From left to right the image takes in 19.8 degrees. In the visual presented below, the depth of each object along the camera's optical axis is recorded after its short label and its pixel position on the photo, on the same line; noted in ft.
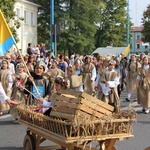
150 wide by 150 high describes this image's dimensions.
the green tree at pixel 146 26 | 229.45
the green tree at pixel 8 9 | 97.35
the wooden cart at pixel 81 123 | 17.83
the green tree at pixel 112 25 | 218.59
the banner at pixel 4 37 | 28.73
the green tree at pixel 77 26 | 177.91
